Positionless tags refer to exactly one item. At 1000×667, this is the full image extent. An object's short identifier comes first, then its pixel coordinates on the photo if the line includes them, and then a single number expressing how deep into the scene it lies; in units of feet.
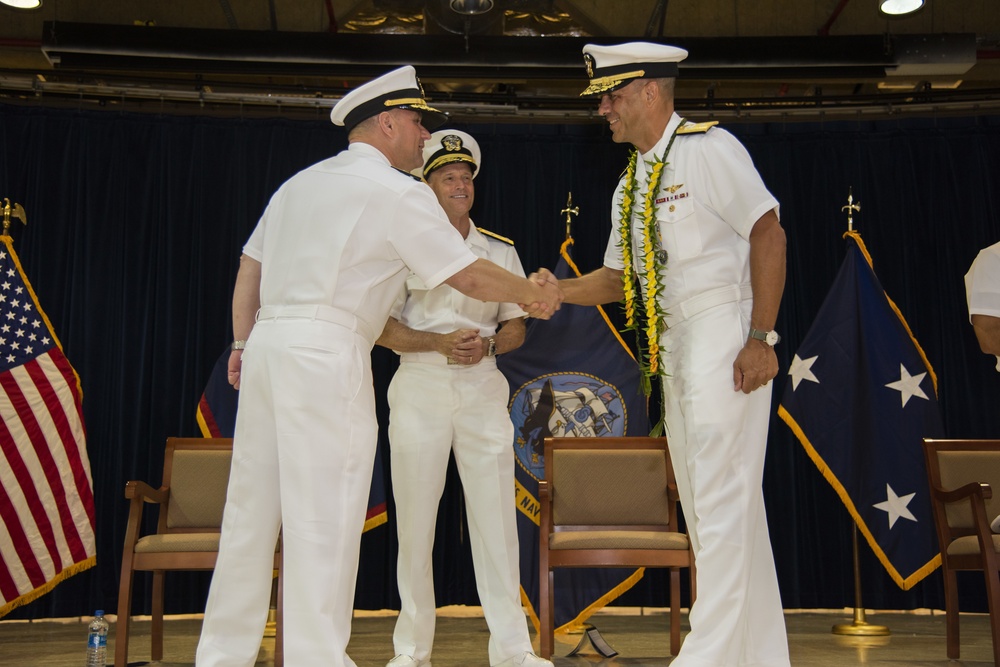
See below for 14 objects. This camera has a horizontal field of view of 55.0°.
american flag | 16.94
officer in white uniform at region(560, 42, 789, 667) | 8.79
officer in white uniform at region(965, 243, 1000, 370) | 14.62
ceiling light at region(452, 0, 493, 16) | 18.38
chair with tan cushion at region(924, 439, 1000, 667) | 13.41
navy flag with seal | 18.71
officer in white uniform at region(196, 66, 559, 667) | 8.30
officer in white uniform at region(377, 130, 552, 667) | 12.30
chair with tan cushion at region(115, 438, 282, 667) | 13.53
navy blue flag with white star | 17.79
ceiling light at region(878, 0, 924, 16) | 18.10
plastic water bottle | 12.64
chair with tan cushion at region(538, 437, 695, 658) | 14.34
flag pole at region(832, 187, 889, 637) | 16.94
